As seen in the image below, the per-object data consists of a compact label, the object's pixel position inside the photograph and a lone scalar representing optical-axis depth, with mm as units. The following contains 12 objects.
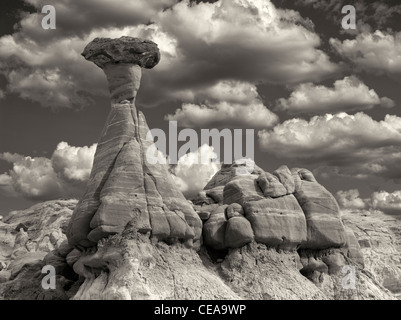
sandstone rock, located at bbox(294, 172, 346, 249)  48438
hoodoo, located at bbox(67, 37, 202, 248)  40906
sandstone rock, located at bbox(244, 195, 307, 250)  45688
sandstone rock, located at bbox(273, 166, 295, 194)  49062
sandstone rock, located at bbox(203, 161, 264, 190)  54125
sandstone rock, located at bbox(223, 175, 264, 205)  47469
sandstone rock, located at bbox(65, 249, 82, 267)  44594
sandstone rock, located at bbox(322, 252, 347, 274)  48531
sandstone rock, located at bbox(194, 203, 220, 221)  47281
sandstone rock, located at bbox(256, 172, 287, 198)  47594
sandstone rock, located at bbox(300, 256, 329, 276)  48031
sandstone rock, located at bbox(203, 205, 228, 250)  45656
